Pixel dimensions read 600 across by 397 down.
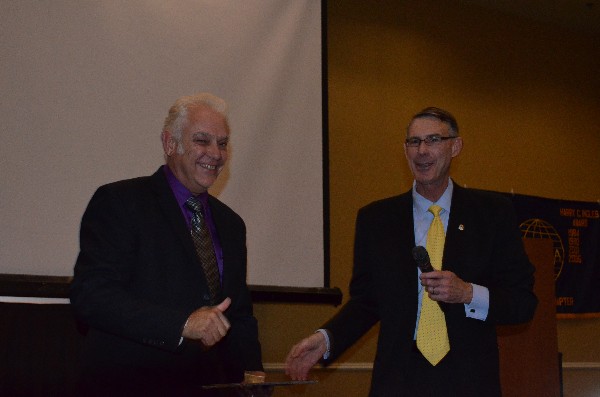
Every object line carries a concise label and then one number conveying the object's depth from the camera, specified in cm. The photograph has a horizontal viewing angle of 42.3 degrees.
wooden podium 566
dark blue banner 684
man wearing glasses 272
